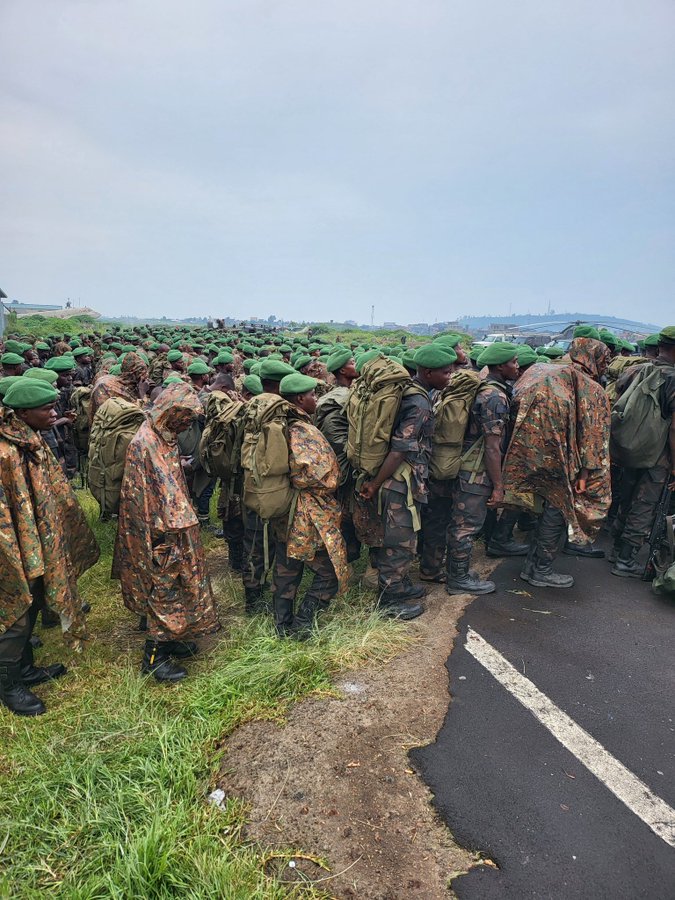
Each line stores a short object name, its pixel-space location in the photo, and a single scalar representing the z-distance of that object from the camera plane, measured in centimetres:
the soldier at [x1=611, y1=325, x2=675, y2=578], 462
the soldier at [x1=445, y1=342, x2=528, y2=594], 416
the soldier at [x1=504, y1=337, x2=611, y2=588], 424
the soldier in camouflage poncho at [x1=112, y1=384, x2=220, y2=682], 329
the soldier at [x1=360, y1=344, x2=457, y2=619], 377
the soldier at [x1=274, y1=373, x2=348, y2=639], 360
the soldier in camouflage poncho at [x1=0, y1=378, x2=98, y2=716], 296
